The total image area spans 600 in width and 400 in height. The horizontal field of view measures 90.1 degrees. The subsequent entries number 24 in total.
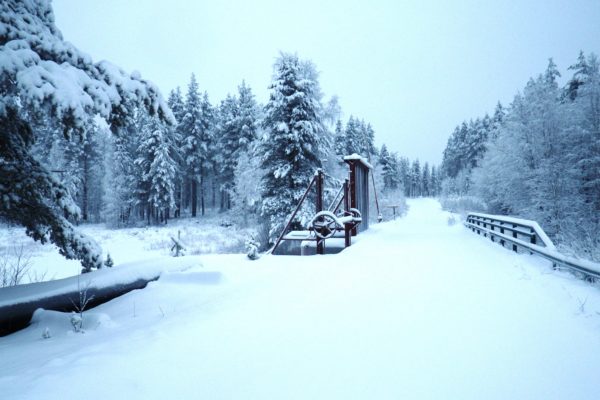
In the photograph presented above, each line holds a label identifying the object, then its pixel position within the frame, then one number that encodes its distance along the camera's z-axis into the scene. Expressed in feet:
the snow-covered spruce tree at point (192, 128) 119.14
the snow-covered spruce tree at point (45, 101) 9.92
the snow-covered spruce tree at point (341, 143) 147.82
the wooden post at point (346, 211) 31.07
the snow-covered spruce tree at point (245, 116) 114.11
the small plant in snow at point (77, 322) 10.83
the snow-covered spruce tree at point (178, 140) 115.34
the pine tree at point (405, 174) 315.17
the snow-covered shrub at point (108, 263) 18.25
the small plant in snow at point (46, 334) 10.44
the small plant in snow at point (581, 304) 11.16
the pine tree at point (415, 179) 340.39
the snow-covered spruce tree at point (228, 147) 119.24
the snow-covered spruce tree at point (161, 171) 102.68
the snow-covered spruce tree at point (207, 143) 124.16
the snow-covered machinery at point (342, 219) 30.48
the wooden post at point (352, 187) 36.32
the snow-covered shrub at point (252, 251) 22.05
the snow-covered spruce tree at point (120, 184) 111.45
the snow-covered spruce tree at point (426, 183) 366.22
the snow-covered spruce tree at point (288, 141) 50.14
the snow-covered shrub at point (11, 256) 46.86
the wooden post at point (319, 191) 31.75
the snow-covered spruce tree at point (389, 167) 220.08
